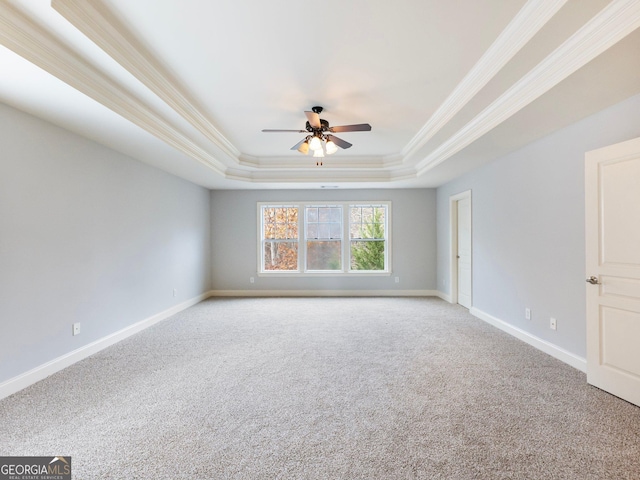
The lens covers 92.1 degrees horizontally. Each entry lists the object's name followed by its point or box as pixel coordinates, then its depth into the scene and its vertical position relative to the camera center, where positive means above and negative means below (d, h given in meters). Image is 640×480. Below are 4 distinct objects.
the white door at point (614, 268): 2.26 -0.19
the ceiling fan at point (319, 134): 3.21 +1.22
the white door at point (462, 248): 5.32 -0.08
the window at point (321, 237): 6.82 +0.13
